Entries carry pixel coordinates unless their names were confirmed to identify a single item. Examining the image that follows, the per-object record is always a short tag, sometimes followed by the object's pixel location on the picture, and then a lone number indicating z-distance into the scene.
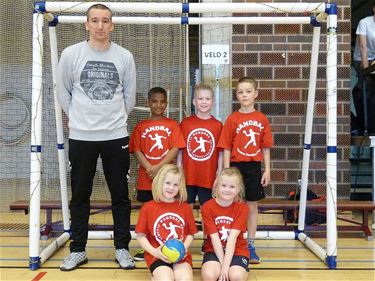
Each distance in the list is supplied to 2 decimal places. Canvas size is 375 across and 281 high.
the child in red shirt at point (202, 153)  3.82
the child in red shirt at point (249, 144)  3.75
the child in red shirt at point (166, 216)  3.33
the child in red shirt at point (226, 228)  3.24
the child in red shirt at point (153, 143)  3.82
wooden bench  4.49
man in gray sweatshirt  3.52
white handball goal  3.55
